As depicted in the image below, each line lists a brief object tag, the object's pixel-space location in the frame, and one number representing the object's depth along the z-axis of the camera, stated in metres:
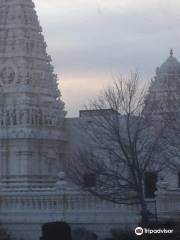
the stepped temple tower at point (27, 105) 65.69
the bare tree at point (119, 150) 47.16
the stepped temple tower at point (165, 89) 58.05
